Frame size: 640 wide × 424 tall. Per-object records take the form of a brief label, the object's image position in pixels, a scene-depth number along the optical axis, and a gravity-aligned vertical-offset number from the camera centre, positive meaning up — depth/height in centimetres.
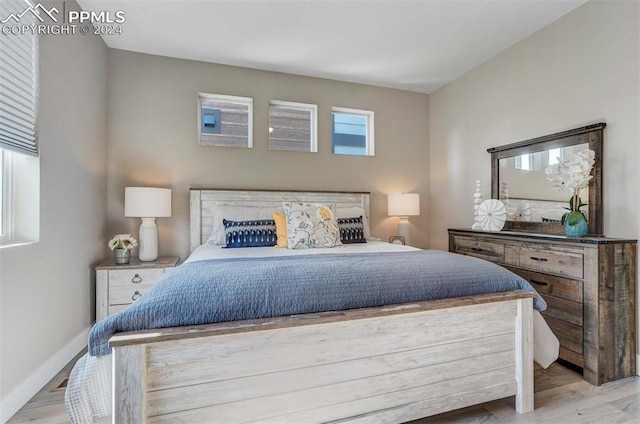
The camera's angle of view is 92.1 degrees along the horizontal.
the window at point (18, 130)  157 +44
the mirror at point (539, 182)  218 +25
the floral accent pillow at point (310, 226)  253 -13
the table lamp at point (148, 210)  268 +1
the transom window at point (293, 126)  352 +98
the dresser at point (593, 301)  187 -58
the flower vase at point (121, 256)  265 -39
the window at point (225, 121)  333 +99
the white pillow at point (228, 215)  289 -4
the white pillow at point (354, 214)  319 -4
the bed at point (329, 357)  113 -62
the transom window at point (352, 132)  376 +98
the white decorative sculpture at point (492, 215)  275 -4
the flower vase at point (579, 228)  211 -12
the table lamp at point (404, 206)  356 +5
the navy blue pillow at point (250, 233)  266 -20
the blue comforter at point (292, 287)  115 -34
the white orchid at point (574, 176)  210 +24
